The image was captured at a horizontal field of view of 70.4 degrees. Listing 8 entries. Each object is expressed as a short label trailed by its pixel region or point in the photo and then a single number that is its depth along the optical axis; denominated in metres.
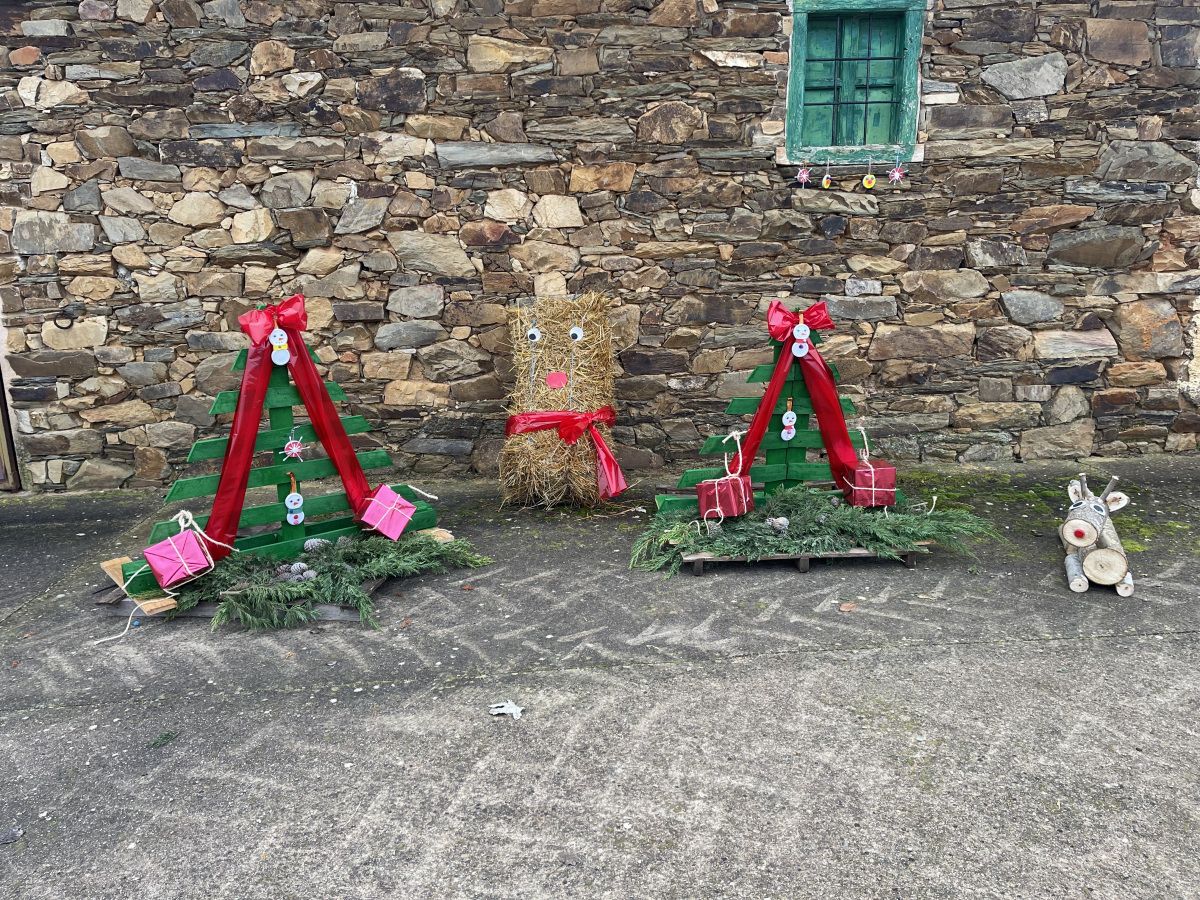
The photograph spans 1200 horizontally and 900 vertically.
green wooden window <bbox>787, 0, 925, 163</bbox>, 5.28
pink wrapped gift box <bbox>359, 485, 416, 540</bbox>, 4.21
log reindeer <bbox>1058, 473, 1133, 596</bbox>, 3.74
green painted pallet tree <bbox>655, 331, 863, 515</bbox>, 4.43
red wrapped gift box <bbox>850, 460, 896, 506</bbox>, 4.39
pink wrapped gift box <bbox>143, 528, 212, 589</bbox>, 3.69
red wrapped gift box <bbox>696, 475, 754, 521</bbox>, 4.23
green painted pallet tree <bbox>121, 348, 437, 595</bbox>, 3.89
